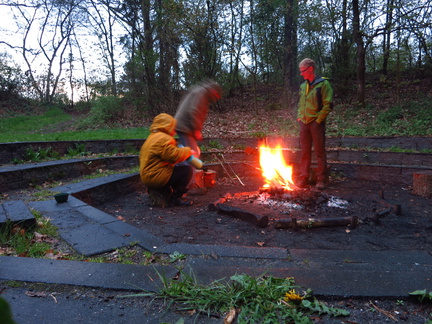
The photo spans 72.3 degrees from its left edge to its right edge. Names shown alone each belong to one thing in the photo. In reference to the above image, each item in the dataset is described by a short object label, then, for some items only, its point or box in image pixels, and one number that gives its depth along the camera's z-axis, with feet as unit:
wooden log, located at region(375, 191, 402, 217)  14.17
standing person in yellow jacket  19.10
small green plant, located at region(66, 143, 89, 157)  26.58
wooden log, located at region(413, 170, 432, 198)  17.03
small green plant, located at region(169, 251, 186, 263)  8.42
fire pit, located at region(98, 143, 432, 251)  11.64
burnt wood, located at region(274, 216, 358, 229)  12.75
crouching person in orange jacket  14.99
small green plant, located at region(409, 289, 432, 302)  6.12
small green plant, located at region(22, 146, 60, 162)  23.09
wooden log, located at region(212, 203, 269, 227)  13.15
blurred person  19.42
